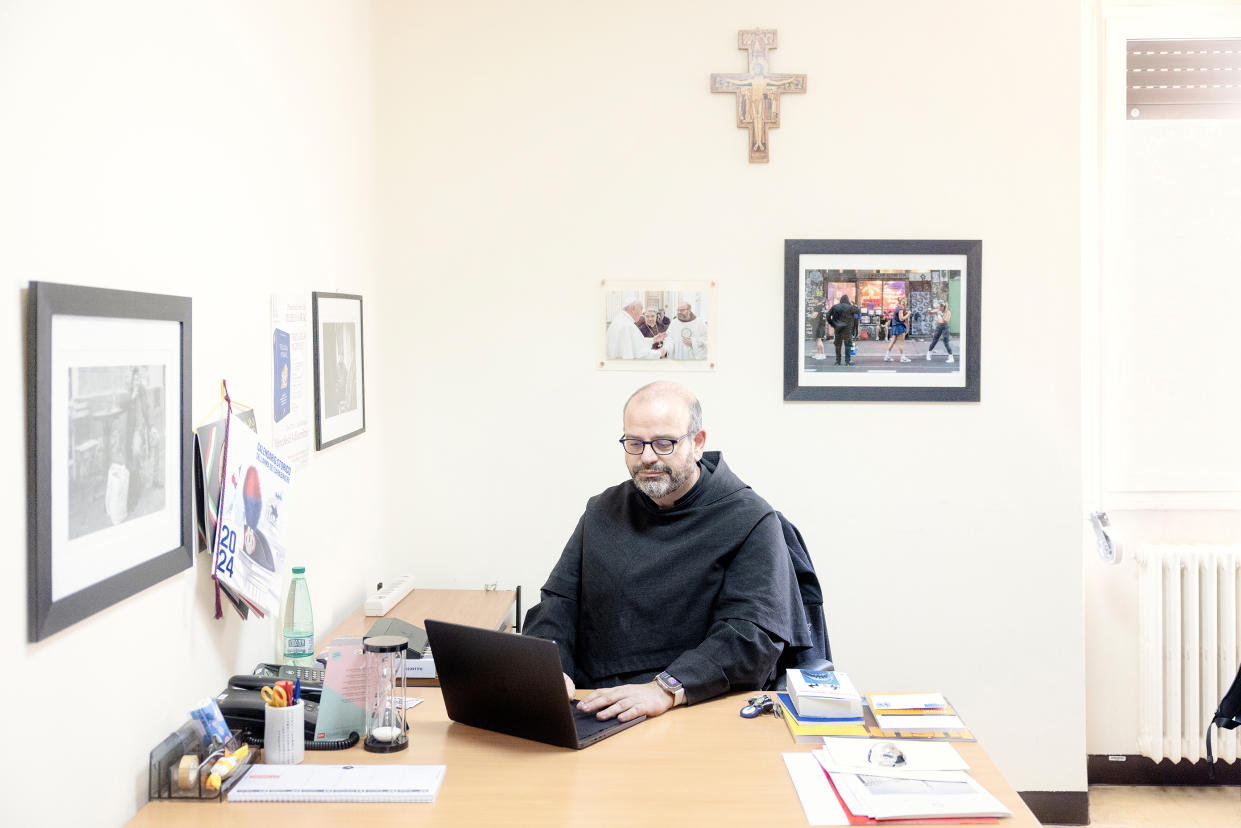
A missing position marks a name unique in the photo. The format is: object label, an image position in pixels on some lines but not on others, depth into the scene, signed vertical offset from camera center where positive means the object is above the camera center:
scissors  1.96 -0.54
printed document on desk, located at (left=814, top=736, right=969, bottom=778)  1.88 -0.64
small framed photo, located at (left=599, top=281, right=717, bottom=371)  3.54 +0.25
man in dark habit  2.49 -0.41
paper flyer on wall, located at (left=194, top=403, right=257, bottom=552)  2.00 -0.15
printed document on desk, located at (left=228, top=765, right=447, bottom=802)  1.79 -0.65
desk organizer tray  1.79 -0.63
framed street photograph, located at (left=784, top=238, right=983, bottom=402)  3.51 +0.25
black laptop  1.96 -0.54
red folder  1.71 -0.67
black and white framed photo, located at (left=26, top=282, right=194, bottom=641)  1.47 -0.08
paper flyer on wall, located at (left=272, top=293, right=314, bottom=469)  2.50 +0.05
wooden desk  1.72 -0.66
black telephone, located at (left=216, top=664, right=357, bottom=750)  2.00 -0.59
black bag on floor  3.09 -0.90
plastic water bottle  2.41 -0.51
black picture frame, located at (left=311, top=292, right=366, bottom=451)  2.82 +0.08
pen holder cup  1.94 -0.61
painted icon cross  3.48 +1.00
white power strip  3.09 -0.59
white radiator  3.60 -0.82
